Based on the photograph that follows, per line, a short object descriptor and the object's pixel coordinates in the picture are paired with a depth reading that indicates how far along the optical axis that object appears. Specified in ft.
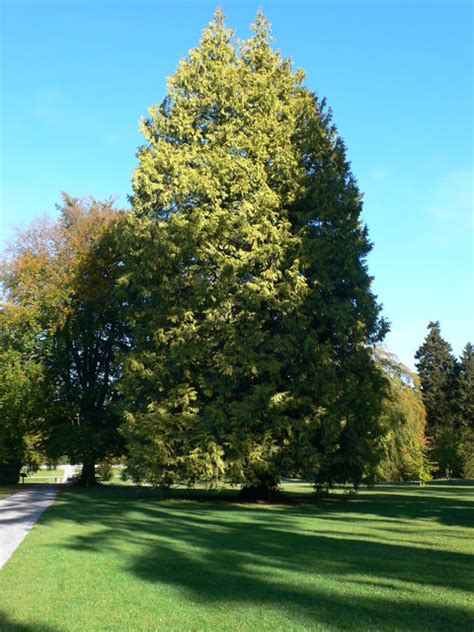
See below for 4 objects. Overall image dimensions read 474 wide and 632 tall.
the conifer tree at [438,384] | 197.77
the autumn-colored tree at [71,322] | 92.48
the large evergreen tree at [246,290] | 61.72
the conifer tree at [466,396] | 180.60
